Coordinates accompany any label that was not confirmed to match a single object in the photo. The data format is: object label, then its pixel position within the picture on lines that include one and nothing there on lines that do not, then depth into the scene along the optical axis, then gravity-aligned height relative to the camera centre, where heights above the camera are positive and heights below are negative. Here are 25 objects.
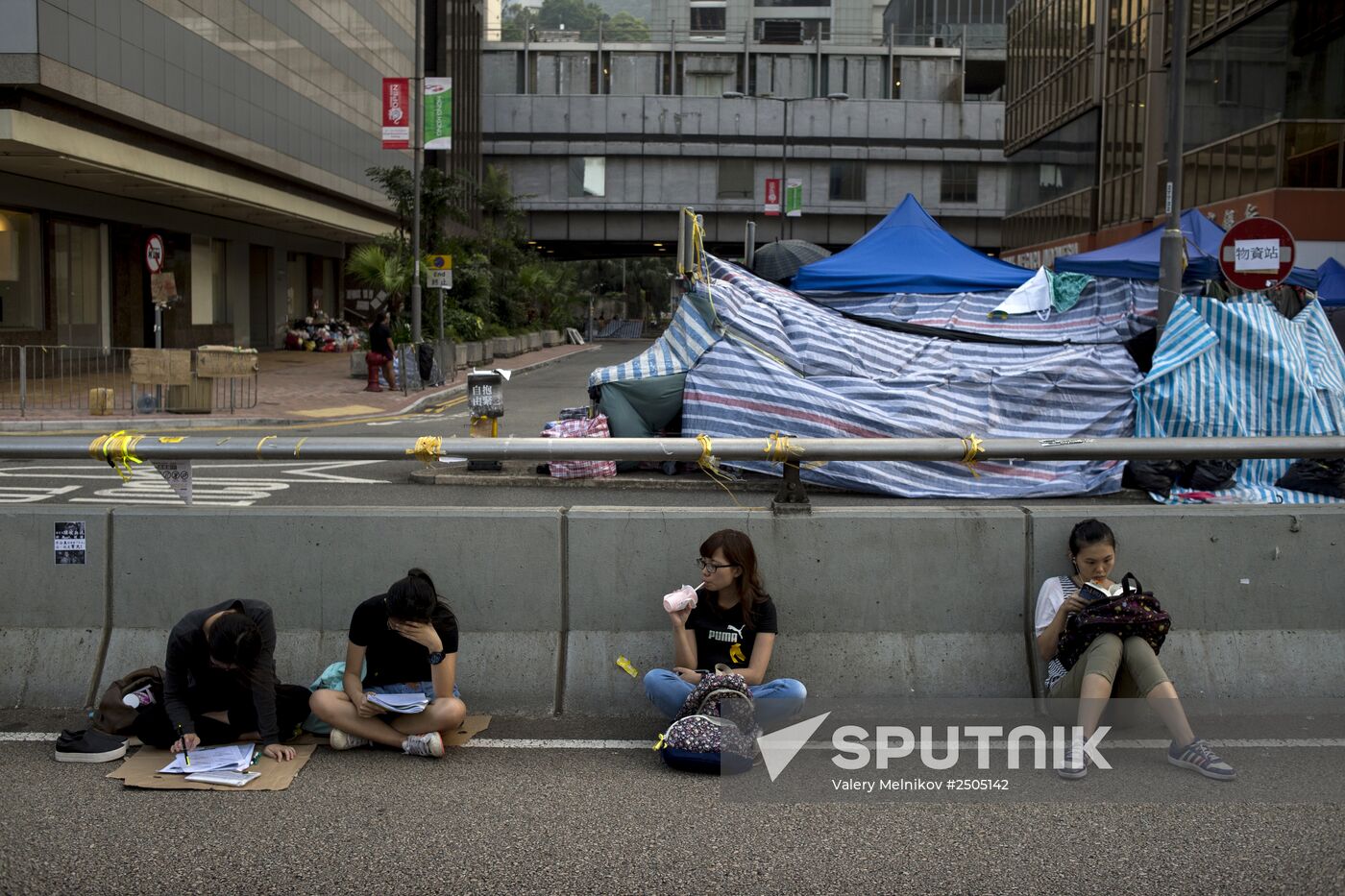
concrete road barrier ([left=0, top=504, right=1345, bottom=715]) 6.18 -1.11
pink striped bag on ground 13.25 -1.12
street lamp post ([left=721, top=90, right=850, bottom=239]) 54.44 +9.80
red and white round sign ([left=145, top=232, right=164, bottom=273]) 22.31 +1.65
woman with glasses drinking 5.68 -1.25
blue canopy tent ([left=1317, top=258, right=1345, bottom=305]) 19.94 +1.29
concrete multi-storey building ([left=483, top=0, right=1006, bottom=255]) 64.44 +10.01
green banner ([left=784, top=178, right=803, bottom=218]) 51.06 +6.30
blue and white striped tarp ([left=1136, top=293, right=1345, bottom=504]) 12.41 -0.16
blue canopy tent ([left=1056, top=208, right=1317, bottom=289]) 16.53 +1.34
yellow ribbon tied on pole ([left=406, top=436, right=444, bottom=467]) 6.30 -0.47
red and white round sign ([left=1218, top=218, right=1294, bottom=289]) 12.27 +1.06
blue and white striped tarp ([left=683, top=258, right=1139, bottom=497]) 12.71 -0.37
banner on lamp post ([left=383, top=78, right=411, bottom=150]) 29.59 +5.51
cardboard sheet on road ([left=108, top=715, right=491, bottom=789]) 5.16 -1.72
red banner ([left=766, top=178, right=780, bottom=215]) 54.84 +6.93
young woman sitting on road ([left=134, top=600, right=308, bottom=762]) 5.25 -1.41
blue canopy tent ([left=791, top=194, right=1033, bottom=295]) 17.45 +1.28
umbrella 25.03 +1.93
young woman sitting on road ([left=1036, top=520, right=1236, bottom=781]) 5.39 -1.33
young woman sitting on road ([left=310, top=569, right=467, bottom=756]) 5.49 -1.43
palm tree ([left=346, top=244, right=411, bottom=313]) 30.52 +1.93
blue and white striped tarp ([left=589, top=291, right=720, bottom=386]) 13.82 +0.10
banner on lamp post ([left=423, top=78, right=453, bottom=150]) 30.16 +5.70
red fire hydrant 26.84 -0.26
